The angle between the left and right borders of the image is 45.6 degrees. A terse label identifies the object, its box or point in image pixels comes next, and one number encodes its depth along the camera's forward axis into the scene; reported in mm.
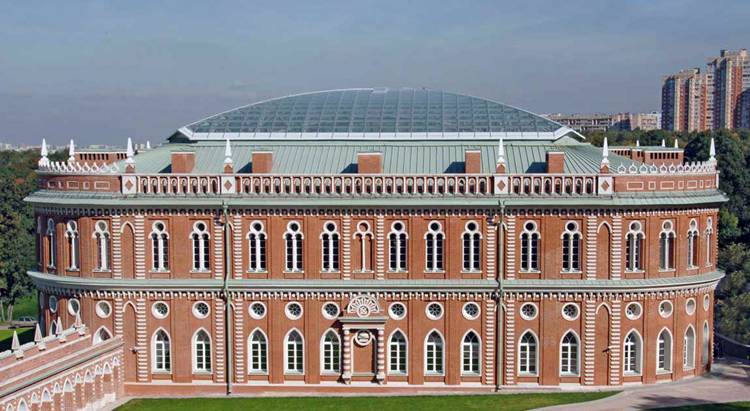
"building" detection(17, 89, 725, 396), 47656
